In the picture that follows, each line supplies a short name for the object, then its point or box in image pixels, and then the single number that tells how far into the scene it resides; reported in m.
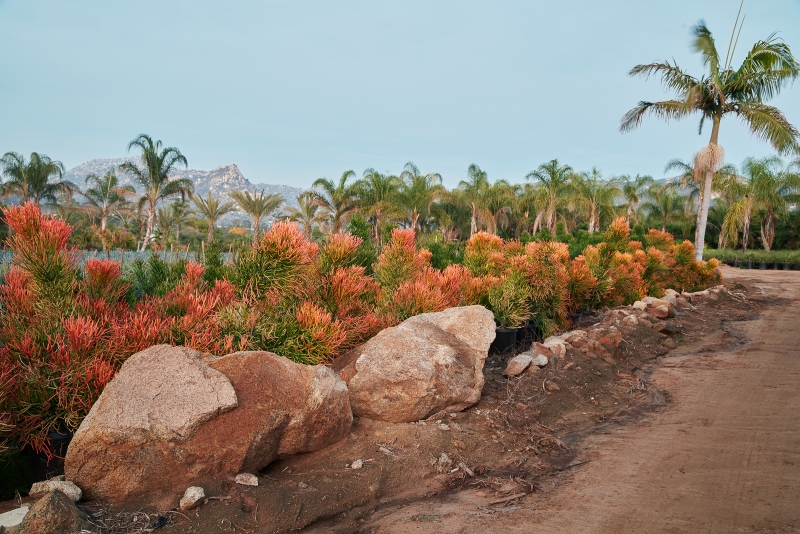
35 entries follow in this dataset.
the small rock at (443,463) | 4.28
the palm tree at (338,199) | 31.42
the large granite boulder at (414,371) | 4.86
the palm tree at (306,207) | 32.69
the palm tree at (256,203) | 34.12
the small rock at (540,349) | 7.20
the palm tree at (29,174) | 37.78
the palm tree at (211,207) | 36.09
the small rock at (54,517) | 2.71
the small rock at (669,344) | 9.52
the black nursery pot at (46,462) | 3.67
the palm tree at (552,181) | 35.88
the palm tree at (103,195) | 46.12
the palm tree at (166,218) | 48.17
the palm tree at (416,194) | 30.84
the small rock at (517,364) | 6.54
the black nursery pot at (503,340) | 7.82
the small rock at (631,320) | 9.87
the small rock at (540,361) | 6.81
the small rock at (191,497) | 3.21
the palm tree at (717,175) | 39.72
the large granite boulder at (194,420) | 3.27
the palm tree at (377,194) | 30.09
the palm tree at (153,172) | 35.44
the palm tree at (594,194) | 39.53
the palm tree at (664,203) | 48.84
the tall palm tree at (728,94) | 17.88
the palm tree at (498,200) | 37.16
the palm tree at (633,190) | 48.19
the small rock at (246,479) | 3.53
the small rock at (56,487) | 3.18
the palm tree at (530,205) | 37.78
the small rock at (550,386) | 6.26
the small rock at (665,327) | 10.24
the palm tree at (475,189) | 38.72
